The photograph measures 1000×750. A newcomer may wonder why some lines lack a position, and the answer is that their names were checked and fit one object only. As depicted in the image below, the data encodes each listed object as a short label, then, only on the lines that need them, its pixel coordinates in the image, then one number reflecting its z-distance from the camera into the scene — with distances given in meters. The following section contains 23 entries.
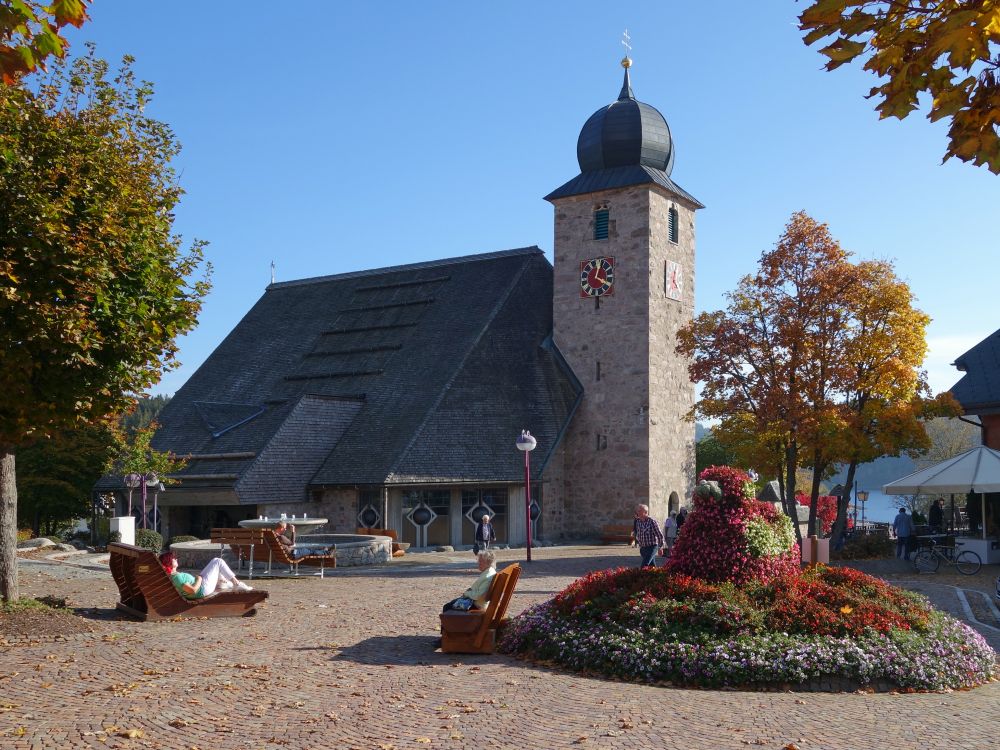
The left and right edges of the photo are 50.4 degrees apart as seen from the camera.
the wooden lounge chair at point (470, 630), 11.57
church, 33.50
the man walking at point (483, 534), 27.28
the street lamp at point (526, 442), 25.92
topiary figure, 11.92
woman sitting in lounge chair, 14.20
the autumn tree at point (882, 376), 26.61
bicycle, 23.77
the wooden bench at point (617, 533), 35.41
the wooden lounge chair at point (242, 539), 20.53
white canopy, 23.38
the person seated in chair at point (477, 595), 11.96
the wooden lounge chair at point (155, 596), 13.81
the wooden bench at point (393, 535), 29.06
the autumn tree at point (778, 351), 27.36
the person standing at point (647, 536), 19.23
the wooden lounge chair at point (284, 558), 20.64
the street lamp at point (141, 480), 31.34
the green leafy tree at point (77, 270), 12.52
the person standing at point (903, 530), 25.50
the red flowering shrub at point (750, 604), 10.87
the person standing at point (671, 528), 26.70
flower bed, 10.16
